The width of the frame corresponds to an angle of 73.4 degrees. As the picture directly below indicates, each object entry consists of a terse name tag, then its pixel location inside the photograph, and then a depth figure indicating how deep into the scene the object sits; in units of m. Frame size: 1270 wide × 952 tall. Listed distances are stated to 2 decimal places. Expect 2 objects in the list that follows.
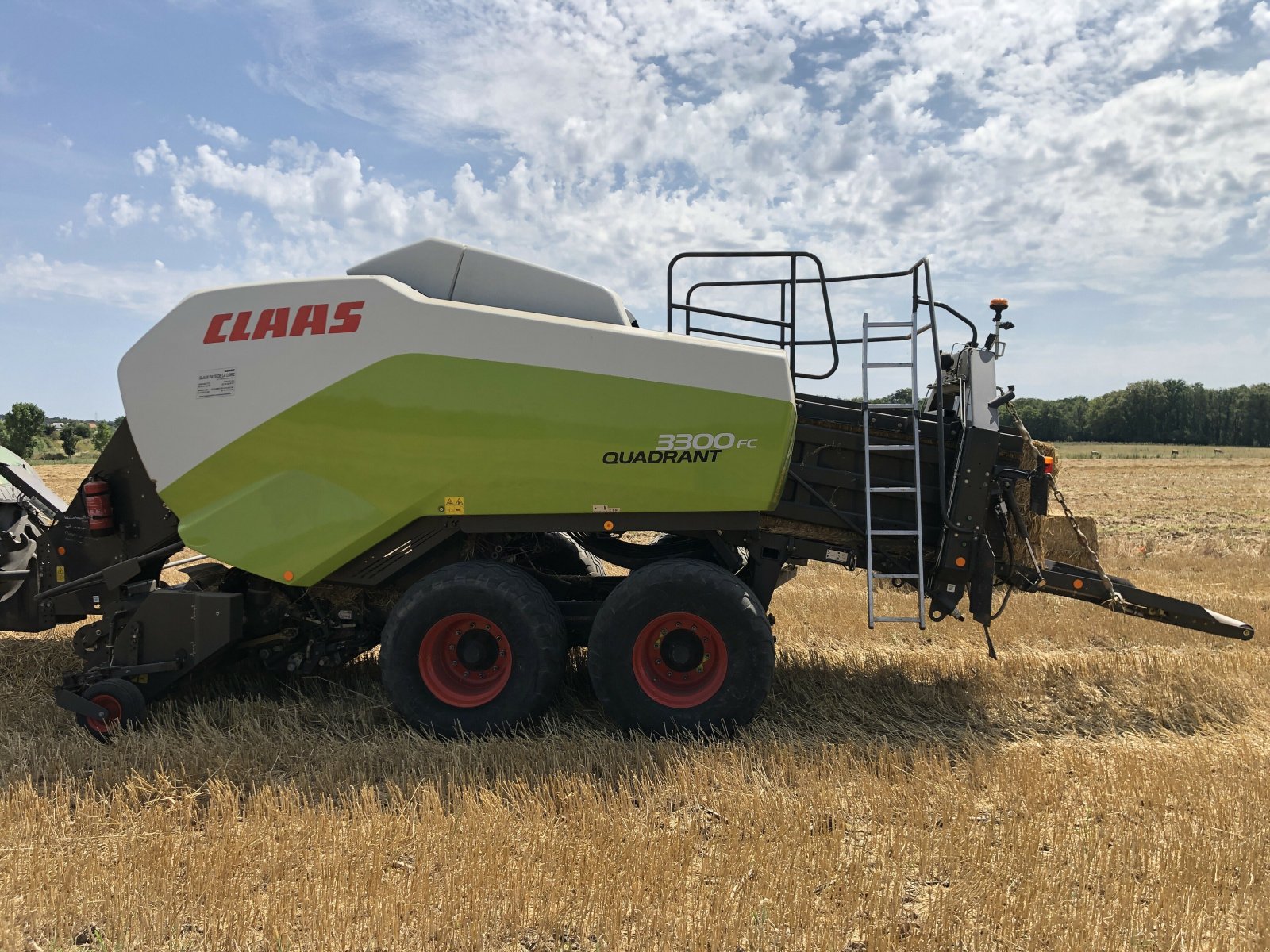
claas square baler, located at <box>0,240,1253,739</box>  4.62
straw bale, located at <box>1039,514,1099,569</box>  6.40
